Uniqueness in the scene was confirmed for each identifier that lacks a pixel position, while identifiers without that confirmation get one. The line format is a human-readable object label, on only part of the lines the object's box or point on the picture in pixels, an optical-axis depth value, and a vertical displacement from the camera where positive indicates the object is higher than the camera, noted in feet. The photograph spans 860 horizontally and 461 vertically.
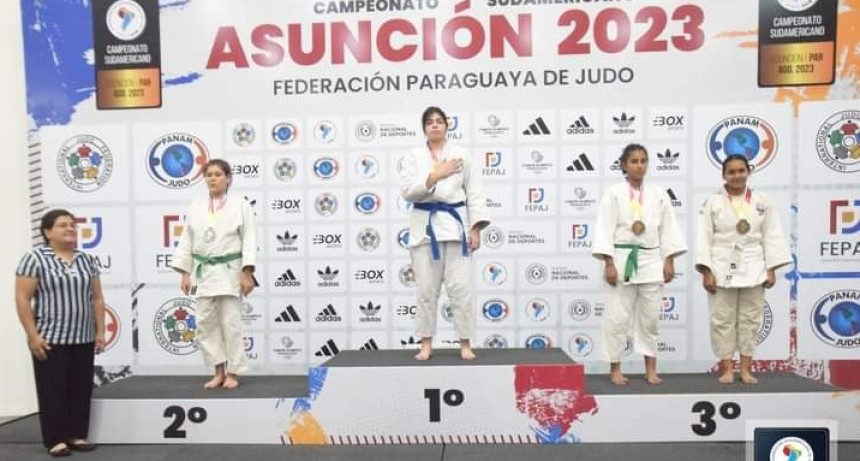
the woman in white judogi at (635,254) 11.73 -0.91
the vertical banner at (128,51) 15.34 +4.20
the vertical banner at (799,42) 14.12 +3.85
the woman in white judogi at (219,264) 11.77 -1.00
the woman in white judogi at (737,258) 11.69 -1.01
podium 10.82 -3.66
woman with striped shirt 10.71 -2.00
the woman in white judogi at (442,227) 11.61 -0.33
